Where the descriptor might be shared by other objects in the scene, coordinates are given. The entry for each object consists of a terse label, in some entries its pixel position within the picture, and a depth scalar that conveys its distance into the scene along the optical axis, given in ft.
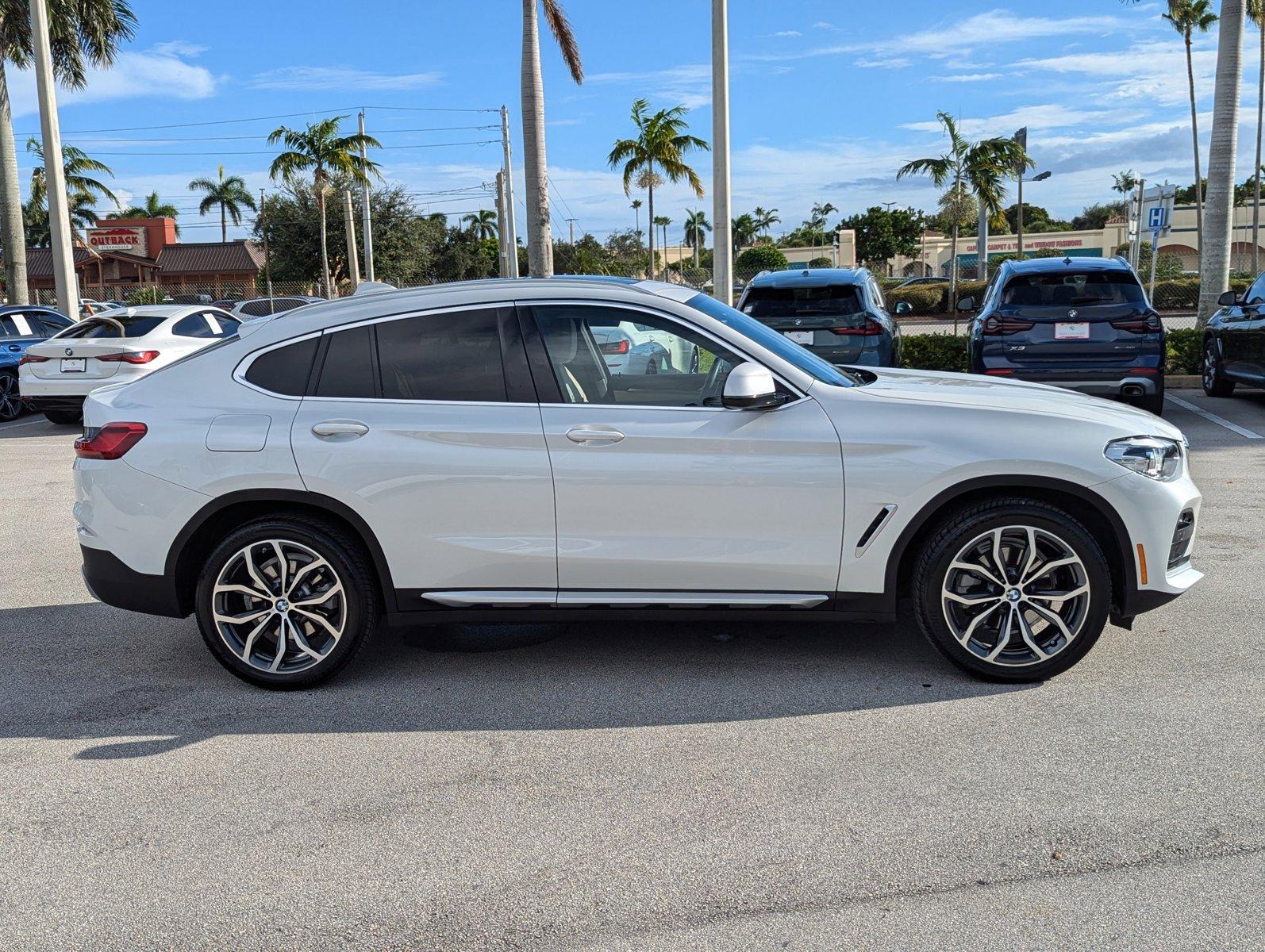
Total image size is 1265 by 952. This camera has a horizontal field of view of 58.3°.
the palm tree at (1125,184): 241.55
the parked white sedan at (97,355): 46.39
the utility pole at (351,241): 134.00
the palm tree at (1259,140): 143.58
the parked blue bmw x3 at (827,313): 36.96
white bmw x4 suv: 14.96
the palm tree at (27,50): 77.36
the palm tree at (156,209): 290.56
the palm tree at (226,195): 290.56
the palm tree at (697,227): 321.93
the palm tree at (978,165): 140.67
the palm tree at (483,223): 326.85
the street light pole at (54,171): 62.28
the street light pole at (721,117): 53.36
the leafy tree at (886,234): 258.57
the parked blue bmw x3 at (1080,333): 34.53
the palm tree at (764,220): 349.20
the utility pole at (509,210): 132.14
